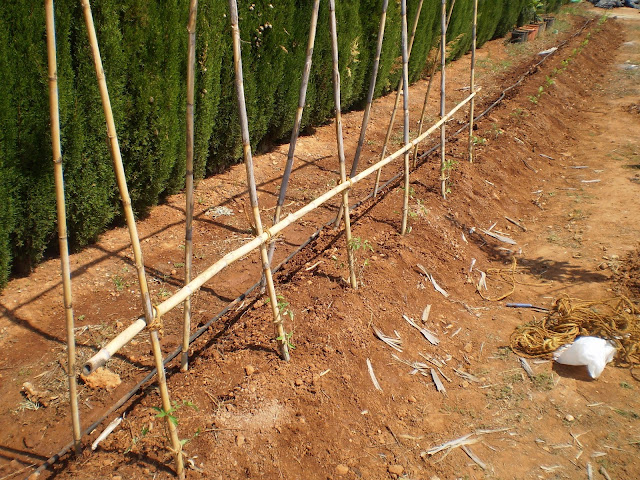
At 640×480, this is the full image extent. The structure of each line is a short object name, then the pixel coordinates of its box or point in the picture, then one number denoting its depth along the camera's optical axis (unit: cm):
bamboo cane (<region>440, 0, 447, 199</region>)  562
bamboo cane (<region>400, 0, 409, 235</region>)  455
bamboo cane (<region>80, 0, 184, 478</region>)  209
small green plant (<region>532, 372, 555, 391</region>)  373
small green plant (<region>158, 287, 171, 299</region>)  424
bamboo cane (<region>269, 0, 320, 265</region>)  333
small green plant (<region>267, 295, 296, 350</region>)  327
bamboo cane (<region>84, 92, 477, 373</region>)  216
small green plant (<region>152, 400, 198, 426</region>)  239
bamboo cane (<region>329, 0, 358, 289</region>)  358
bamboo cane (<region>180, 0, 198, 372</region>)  249
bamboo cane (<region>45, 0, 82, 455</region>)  202
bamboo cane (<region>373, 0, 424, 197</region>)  523
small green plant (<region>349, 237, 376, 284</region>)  399
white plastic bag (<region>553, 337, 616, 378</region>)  380
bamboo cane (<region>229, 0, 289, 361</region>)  270
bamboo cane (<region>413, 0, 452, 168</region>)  625
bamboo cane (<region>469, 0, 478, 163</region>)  683
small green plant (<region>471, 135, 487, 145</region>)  711
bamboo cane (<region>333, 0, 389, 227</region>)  438
